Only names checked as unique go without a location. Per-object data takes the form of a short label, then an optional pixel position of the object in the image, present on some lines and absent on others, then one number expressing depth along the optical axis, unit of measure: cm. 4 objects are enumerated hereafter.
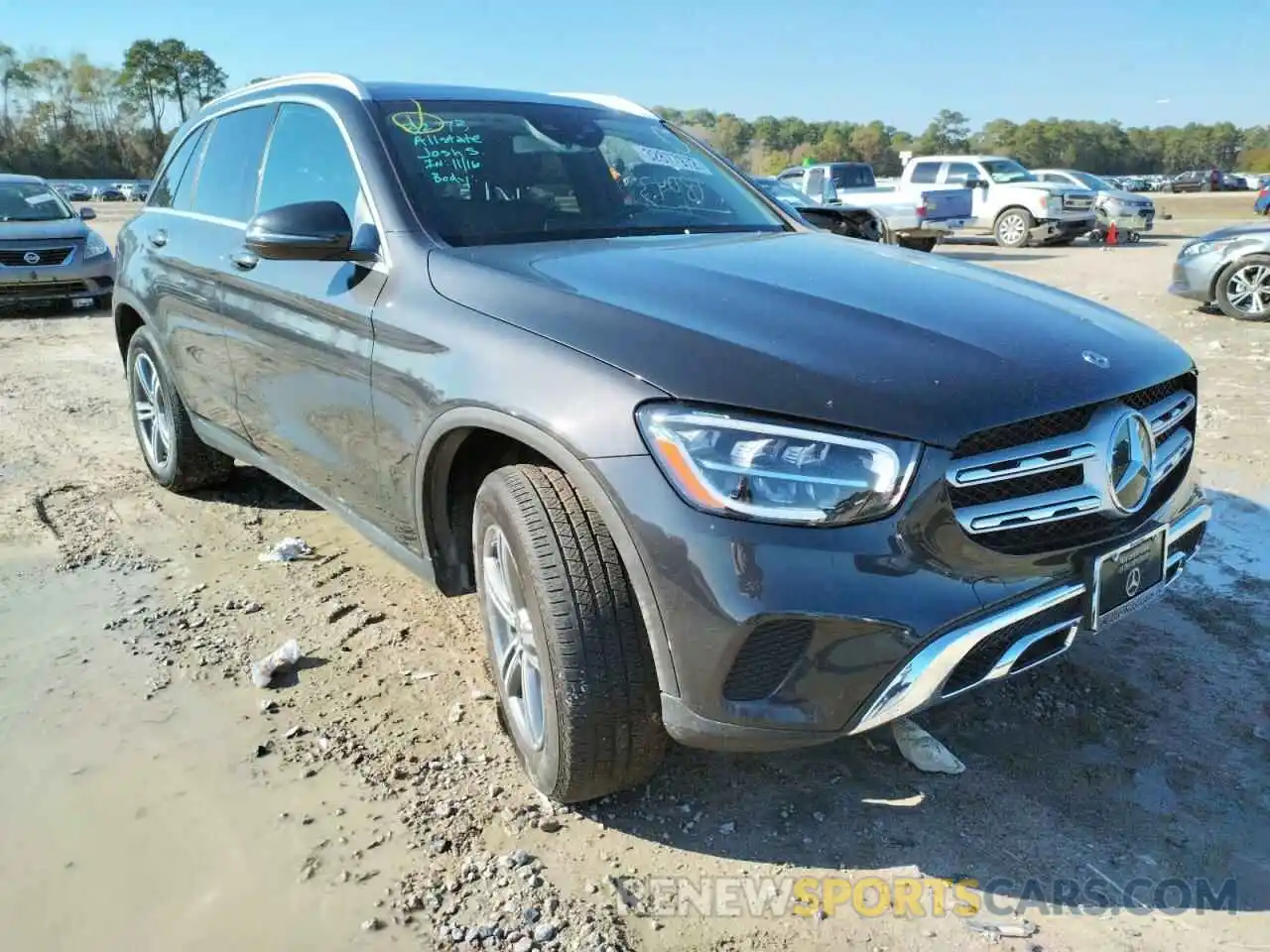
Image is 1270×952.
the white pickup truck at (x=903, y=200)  1741
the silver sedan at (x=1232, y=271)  921
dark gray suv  190
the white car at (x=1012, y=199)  1959
